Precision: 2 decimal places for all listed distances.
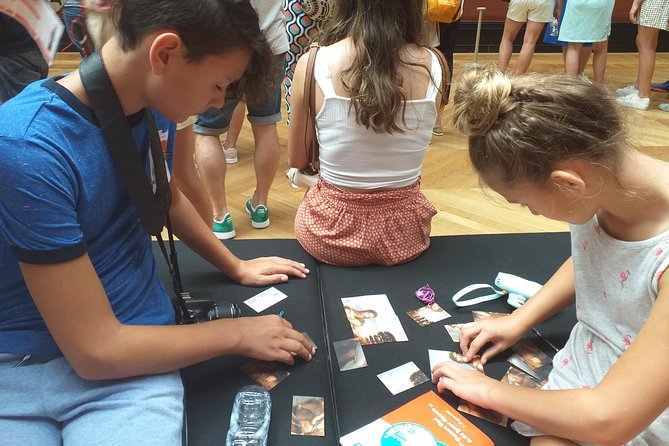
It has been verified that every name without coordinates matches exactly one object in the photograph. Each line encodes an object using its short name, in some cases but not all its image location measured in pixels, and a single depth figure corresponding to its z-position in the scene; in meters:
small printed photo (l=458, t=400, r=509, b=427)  1.07
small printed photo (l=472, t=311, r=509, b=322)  1.36
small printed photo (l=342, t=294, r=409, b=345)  1.30
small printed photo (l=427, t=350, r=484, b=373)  1.20
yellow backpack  2.82
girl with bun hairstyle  0.82
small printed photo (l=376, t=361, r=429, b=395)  1.16
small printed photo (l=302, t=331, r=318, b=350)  1.24
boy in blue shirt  0.83
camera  1.24
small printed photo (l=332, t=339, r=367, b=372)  1.22
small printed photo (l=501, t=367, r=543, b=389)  1.16
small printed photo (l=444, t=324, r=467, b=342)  1.30
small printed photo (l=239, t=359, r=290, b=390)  1.15
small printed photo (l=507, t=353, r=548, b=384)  1.18
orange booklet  1.02
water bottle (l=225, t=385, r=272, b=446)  0.99
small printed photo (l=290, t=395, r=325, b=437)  1.05
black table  1.08
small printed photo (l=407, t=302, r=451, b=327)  1.36
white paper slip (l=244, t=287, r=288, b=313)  1.38
